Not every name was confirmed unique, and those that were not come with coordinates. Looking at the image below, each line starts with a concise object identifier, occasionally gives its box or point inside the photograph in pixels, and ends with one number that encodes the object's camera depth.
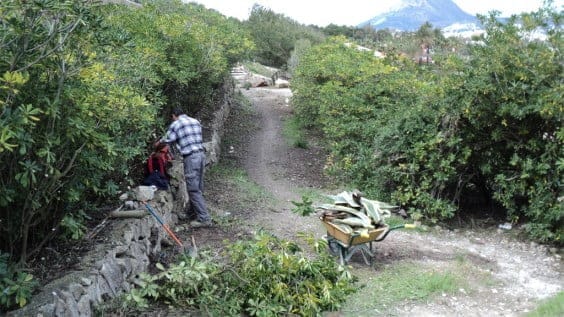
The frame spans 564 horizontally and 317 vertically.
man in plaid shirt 8.27
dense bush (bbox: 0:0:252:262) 3.58
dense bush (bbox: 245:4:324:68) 33.31
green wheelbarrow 6.68
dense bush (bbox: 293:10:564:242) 8.30
